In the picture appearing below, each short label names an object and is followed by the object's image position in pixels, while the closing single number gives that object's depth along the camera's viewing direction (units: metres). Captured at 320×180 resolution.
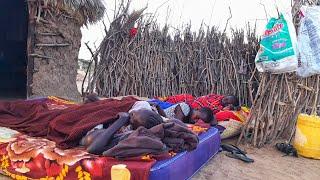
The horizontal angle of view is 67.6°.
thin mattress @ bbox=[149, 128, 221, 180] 1.58
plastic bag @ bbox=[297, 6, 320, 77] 2.86
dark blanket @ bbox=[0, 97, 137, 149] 1.92
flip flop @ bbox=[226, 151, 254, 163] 2.57
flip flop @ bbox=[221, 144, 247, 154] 2.78
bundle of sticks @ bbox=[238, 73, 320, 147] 2.94
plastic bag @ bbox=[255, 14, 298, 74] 2.77
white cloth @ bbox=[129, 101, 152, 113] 2.15
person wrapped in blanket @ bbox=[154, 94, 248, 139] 3.13
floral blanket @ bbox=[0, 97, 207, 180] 1.55
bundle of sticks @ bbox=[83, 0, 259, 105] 4.53
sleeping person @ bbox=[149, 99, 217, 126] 2.76
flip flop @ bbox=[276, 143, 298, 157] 2.83
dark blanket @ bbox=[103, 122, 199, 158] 1.58
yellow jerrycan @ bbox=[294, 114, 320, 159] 2.72
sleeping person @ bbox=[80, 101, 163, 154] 1.68
